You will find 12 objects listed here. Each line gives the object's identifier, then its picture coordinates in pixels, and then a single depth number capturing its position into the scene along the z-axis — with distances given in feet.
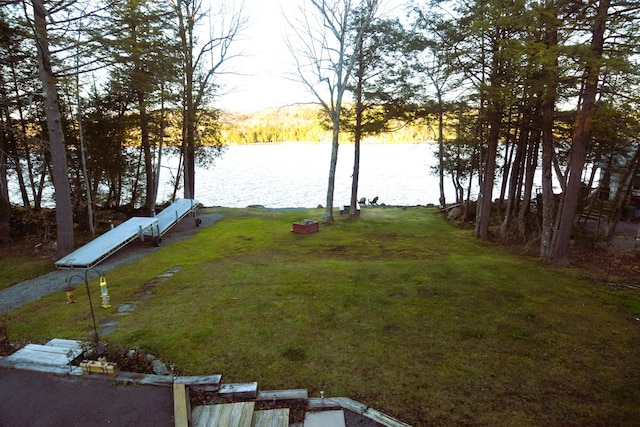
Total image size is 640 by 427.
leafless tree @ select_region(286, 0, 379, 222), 47.62
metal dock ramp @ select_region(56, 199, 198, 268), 30.22
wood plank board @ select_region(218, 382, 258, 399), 12.32
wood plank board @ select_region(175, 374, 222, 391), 12.55
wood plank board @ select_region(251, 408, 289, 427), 11.19
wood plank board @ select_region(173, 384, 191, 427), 10.71
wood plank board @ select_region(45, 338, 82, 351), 14.75
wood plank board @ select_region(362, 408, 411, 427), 11.37
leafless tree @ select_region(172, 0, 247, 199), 52.45
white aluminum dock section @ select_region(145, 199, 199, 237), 42.39
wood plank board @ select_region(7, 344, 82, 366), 13.82
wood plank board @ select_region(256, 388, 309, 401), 12.30
